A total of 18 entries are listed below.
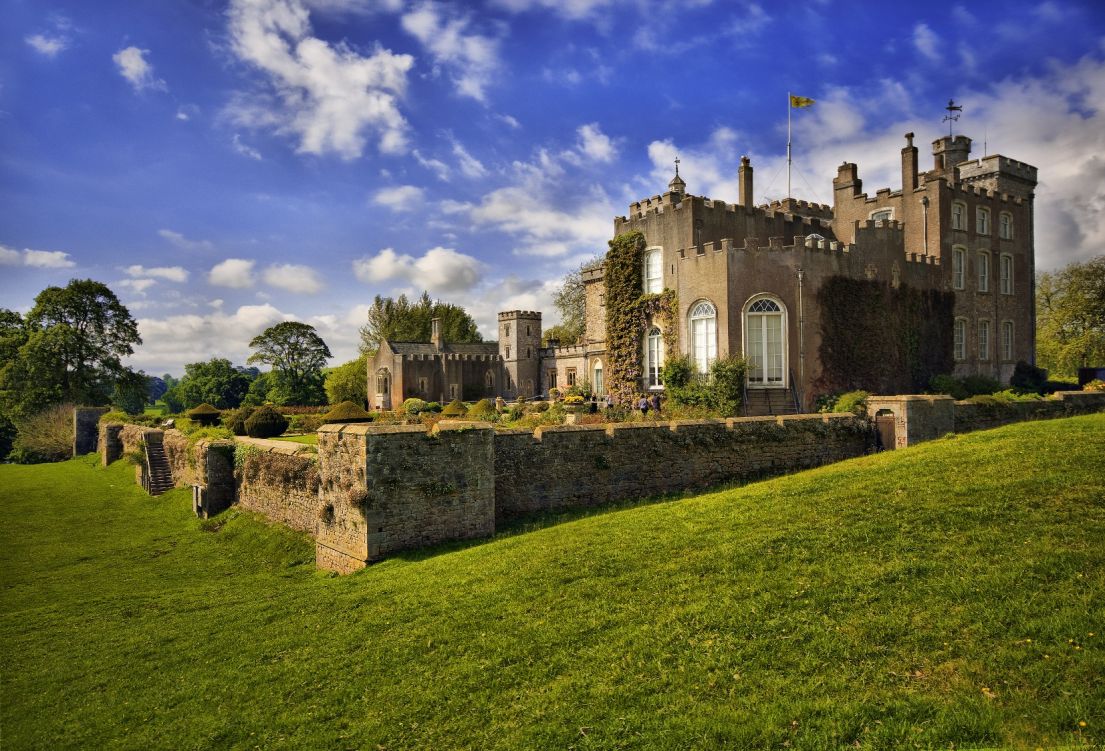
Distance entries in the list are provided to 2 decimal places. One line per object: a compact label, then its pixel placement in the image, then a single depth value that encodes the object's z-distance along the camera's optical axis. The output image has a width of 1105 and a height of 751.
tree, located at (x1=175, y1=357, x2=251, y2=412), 78.38
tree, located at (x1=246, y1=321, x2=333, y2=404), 63.59
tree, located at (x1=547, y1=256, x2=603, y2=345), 59.31
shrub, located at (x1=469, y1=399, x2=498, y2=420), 28.91
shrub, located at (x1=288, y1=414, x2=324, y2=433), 35.47
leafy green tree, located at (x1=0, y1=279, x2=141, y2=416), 41.69
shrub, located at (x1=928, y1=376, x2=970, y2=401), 25.17
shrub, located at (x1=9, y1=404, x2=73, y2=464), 40.00
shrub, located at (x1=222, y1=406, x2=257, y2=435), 28.56
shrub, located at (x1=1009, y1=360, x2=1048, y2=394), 29.69
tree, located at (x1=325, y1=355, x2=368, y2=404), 64.31
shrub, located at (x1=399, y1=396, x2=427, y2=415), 38.50
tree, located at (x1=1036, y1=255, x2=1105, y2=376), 42.42
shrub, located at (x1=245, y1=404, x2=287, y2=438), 27.25
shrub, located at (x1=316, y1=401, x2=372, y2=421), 27.86
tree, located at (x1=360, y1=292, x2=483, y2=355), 71.12
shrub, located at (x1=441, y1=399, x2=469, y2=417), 32.09
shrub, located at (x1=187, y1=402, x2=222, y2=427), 32.72
